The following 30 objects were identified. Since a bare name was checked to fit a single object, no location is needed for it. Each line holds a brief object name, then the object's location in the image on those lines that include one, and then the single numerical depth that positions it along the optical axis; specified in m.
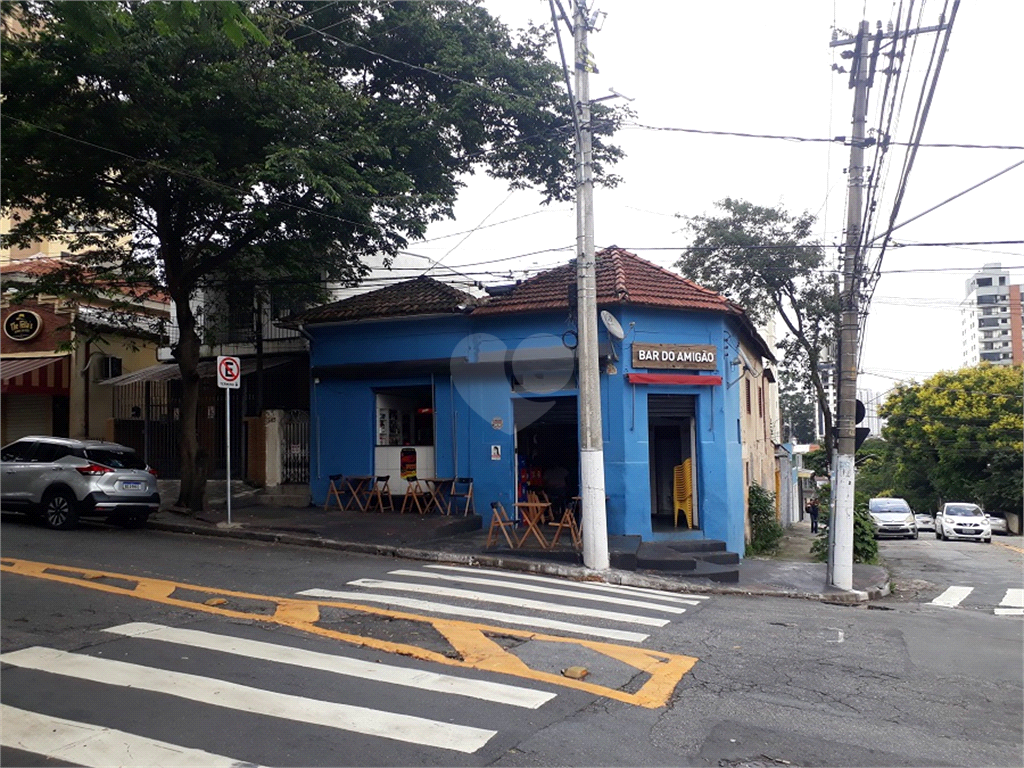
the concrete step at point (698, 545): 15.91
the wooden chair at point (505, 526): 14.65
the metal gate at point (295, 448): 20.88
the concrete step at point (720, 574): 14.00
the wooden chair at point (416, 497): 18.05
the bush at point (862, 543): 18.16
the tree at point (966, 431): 46.09
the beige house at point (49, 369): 23.48
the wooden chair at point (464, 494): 17.52
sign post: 15.69
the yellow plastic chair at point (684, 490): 17.36
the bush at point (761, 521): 19.67
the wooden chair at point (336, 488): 18.73
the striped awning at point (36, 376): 22.89
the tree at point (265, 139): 13.62
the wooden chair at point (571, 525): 14.14
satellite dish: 16.09
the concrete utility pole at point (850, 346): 14.11
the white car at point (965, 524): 33.12
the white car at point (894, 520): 31.39
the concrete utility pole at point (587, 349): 13.53
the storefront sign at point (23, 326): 24.22
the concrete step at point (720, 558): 15.09
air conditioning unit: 24.88
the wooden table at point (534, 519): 14.04
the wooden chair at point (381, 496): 18.42
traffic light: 14.52
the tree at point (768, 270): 26.55
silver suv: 14.91
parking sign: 15.70
